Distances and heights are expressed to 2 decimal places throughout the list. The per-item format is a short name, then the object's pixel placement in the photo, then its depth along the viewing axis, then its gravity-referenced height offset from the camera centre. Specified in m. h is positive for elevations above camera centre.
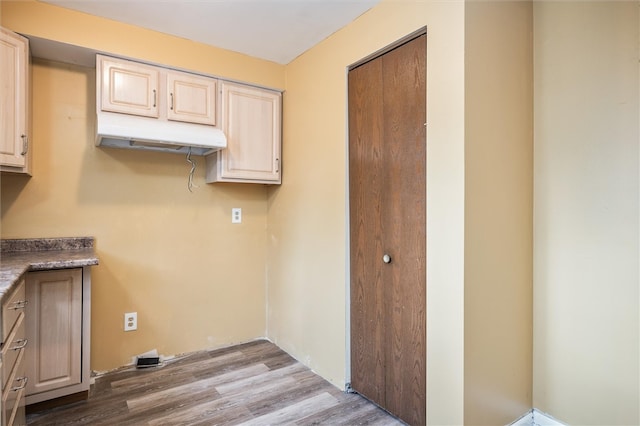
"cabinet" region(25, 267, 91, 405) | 1.84 -0.65
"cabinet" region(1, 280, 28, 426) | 1.23 -0.56
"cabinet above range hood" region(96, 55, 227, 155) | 2.09 +0.69
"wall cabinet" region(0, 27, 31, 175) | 1.78 +0.59
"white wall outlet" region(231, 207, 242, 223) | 2.88 +0.00
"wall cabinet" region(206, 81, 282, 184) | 2.52 +0.59
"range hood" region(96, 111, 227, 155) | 2.02 +0.49
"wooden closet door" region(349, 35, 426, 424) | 1.74 -0.08
